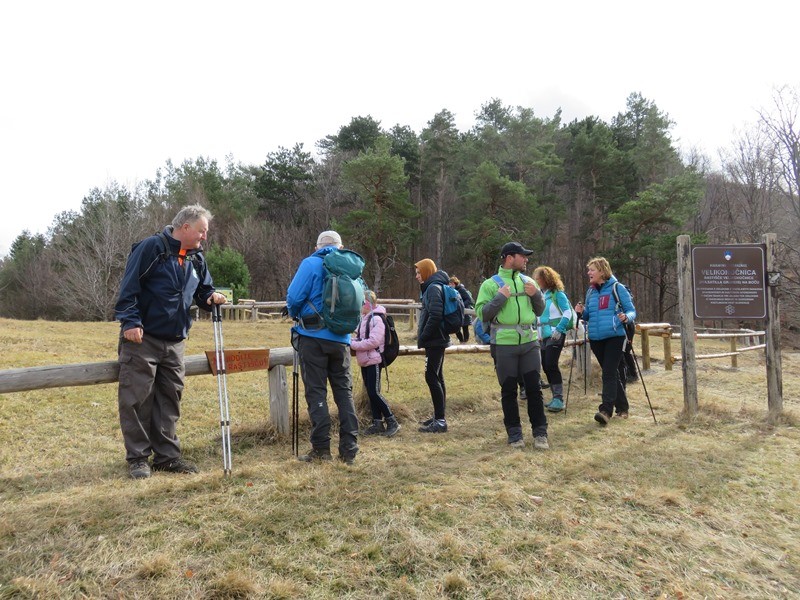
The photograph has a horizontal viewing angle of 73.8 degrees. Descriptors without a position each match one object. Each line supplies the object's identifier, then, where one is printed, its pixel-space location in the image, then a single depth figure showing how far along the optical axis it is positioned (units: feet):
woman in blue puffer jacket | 20.43
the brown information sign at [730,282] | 21.72
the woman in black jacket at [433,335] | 19.08
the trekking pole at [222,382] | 13.70
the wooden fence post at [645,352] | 35.23
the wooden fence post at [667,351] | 34.19
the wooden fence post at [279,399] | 16.96
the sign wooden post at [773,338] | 21.54
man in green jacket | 16.92
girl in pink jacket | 18.52
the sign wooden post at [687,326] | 21.56
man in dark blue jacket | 12.99
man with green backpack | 14.23
